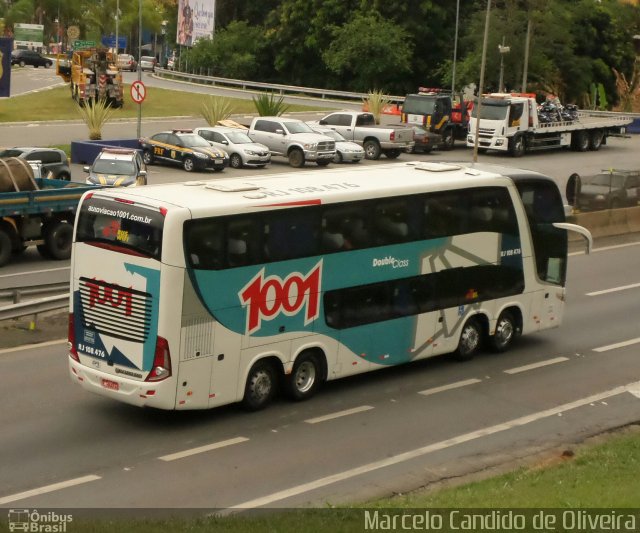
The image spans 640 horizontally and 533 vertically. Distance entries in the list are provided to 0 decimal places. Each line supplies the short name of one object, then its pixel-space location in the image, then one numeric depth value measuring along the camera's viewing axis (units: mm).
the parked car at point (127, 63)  102312
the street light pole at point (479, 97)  41100
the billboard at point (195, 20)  94875
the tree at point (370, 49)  83250
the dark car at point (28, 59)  99562
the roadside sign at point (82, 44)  70688
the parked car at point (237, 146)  46219
